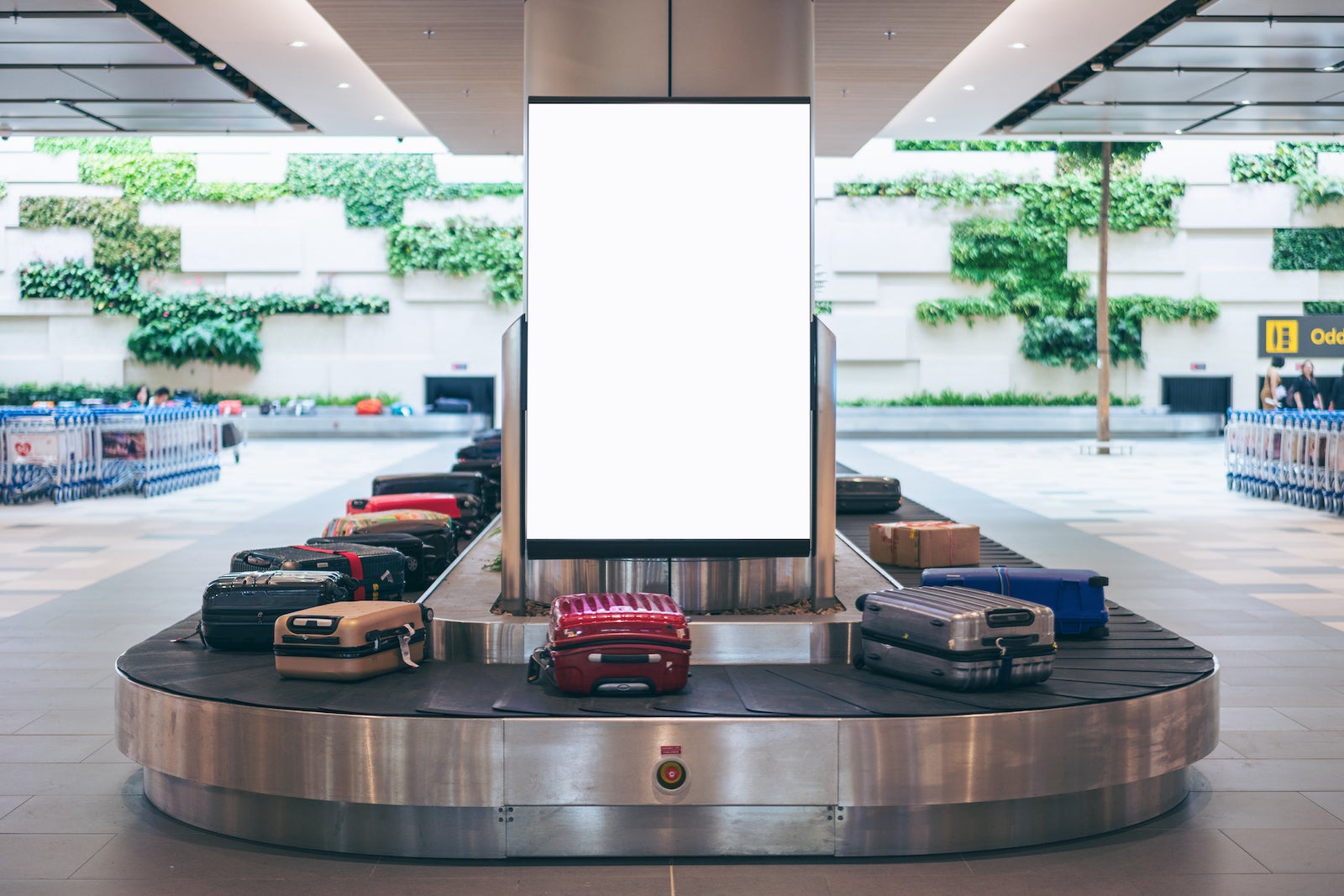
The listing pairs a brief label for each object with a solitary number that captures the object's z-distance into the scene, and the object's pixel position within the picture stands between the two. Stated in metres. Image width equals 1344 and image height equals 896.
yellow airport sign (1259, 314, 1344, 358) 27.38
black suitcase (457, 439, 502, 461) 12.11
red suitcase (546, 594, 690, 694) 4.22
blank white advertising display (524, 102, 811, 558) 4.91
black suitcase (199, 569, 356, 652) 4.87
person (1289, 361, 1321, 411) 21.20
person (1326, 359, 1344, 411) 24.27
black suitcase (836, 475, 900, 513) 9.52
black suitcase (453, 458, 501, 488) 10.28
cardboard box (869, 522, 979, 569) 6.82
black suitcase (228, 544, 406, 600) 5.54
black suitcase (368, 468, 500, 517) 9.20
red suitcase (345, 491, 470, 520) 8.21
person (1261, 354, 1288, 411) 19.41
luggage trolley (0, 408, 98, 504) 13.55
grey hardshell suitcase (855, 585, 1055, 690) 4.24
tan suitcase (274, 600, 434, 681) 4.37
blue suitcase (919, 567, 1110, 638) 5.11
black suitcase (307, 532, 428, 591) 6.34
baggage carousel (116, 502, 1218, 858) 3.94
